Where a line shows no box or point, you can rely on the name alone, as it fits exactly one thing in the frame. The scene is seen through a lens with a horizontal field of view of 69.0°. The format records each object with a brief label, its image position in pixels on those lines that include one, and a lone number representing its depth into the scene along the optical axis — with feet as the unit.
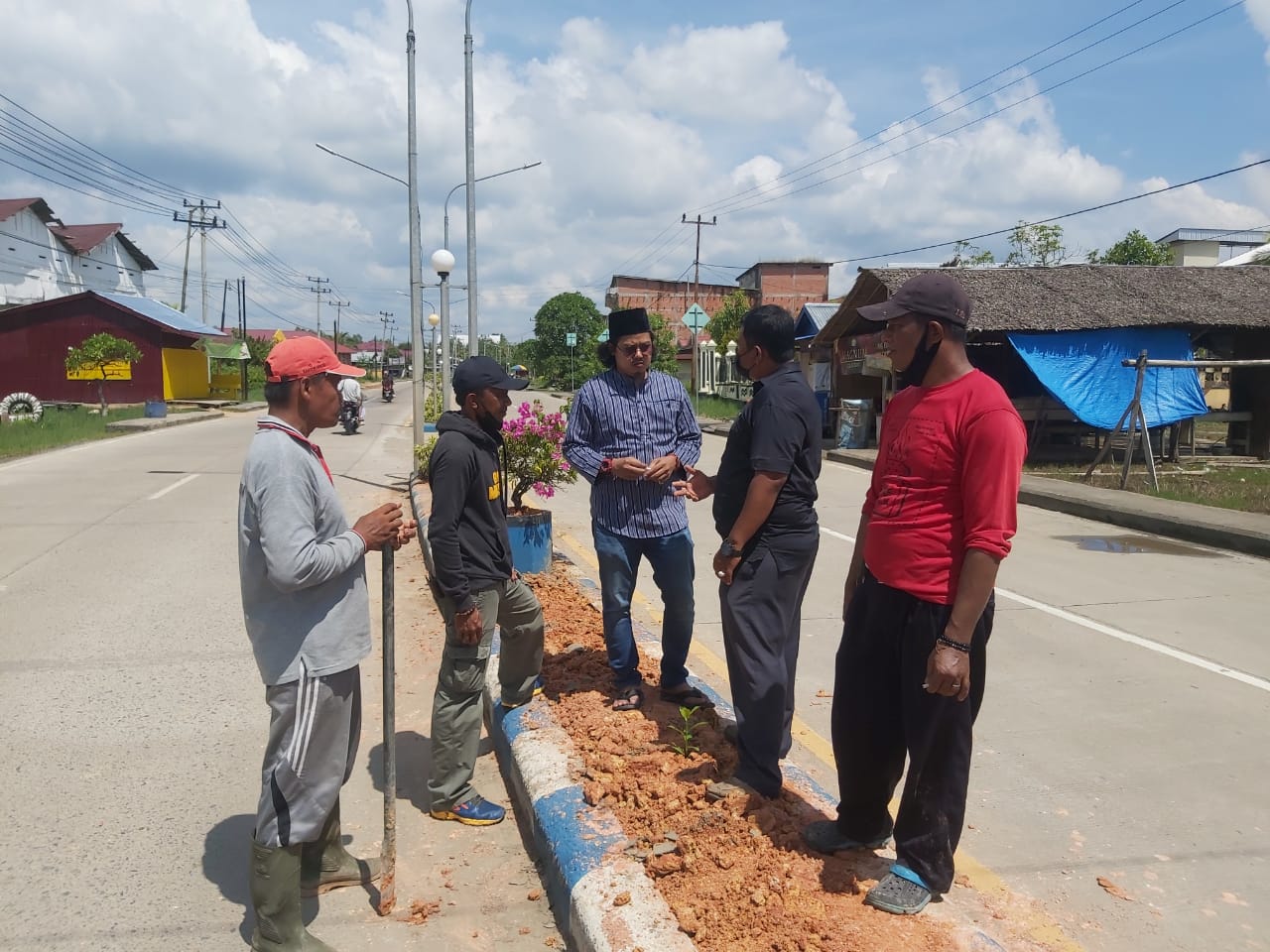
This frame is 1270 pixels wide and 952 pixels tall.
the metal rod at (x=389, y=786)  10.25
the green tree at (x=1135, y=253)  140.26
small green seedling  12.18
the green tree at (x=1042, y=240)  114.83
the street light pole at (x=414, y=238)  49.75
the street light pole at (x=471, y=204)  50.55
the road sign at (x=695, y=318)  87.81
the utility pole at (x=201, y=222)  167.21
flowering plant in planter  24.75
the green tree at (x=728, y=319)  140.97
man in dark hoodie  11.64
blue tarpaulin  58.85
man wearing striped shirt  13.57
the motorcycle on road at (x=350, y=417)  82.89
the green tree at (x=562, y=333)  244.01
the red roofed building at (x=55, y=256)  151.74
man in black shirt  10.73
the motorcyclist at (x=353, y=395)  81.41
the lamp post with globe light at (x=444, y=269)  49.06
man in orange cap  8.58
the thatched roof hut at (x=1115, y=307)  60.08
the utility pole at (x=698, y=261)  157.89
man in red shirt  8.20
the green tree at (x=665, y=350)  151.02
